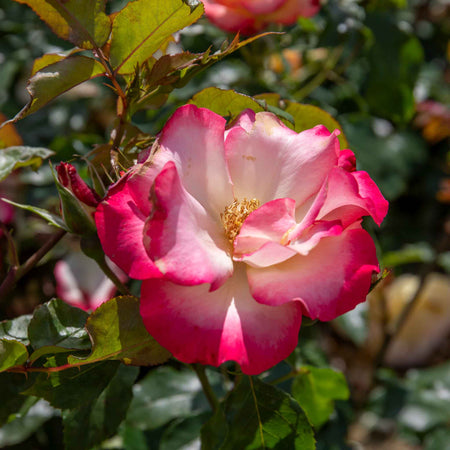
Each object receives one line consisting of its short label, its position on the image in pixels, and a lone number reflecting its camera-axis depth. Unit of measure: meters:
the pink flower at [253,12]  0.88
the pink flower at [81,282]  0.92
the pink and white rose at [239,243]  0.42
